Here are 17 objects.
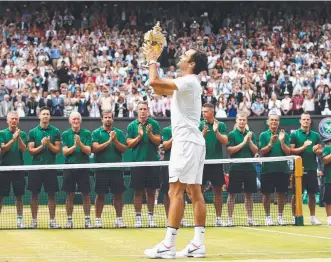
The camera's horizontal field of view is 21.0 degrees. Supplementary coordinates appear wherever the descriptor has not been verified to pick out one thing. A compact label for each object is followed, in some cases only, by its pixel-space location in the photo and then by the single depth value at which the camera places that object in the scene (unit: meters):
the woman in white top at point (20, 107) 32.50
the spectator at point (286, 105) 36.04
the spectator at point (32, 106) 33.09
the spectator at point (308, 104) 36.09
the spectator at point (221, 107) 34.31
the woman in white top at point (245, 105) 35.20
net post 17.84
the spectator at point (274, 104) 35.69
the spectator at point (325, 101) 36.16
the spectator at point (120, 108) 34.00
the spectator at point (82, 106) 33.50
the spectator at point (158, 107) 34.28
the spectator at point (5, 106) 32.59
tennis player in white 11.67
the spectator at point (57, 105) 33.22
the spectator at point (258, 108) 35.53
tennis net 17.73
